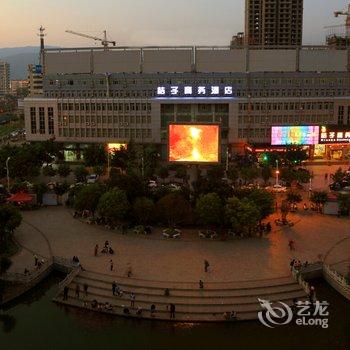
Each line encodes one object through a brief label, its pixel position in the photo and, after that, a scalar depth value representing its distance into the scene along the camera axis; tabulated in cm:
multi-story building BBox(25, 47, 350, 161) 6712
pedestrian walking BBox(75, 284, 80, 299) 2616
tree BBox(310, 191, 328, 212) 4022
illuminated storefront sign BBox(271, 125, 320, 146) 6375
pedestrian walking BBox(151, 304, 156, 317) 2443
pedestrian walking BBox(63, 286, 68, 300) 2616
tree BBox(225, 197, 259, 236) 3303
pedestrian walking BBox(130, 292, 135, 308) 2506
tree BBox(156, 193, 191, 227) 3475
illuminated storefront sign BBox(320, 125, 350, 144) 6481
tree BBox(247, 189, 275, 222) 3525
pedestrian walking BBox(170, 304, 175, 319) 2420
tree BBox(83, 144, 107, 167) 5828
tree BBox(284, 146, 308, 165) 5819
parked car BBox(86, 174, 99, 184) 5292
